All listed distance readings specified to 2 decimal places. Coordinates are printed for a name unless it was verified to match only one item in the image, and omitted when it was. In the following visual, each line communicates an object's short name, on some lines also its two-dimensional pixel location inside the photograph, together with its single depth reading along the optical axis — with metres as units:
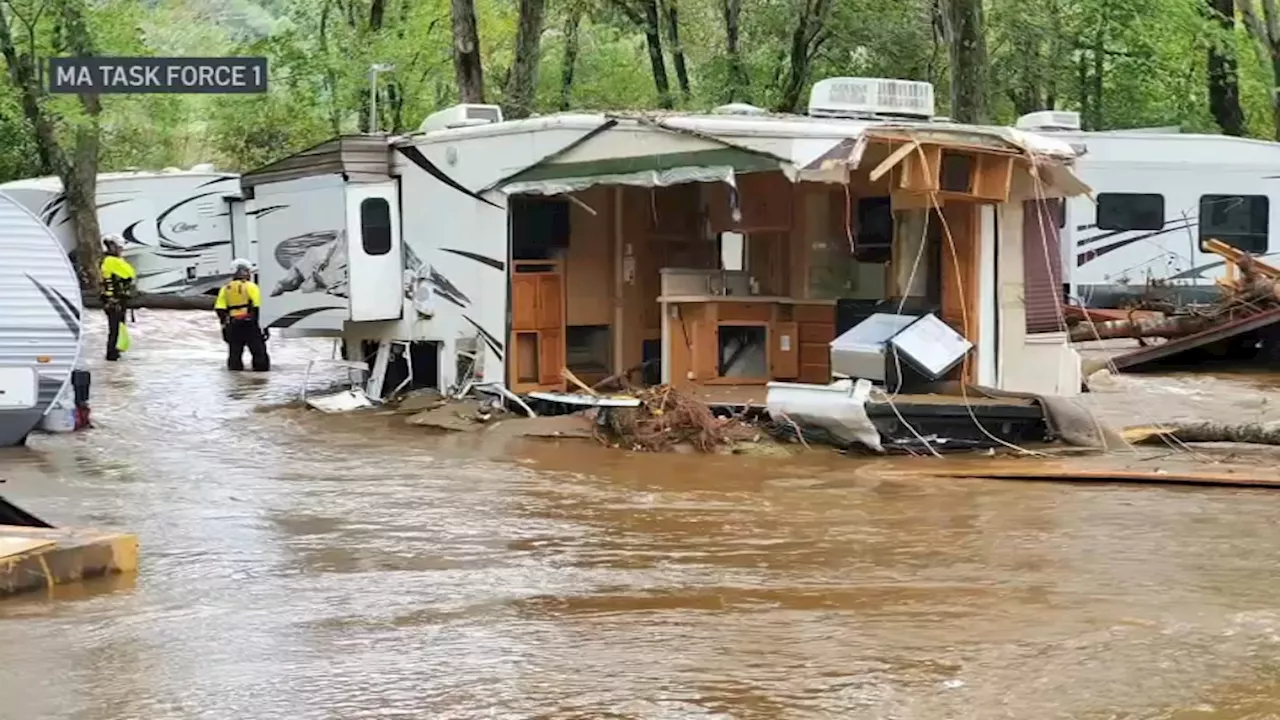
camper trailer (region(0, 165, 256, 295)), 28.61
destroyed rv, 13.49
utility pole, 17.05
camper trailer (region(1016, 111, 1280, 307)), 23.27
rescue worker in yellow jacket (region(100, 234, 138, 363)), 20.56
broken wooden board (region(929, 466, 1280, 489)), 11.07
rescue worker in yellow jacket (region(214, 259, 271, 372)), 20.33
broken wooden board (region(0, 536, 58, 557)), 7.71
